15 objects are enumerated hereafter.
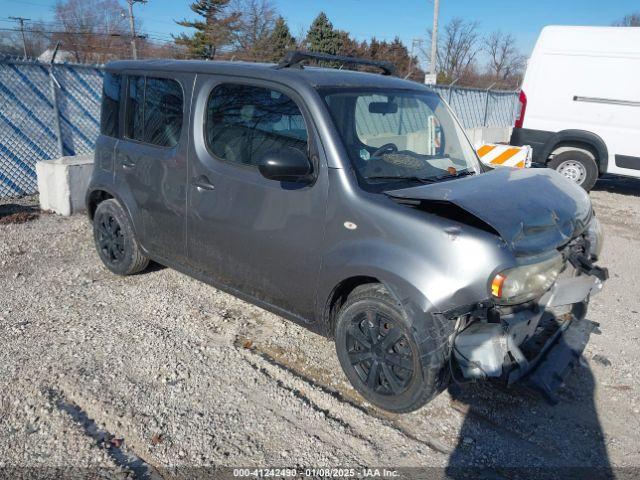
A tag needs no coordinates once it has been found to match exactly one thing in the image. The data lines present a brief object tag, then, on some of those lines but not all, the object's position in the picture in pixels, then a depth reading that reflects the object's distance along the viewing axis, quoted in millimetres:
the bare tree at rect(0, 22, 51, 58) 33881
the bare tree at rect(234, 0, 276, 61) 35031
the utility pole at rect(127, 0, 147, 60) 39750
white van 8398
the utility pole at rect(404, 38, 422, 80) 44062
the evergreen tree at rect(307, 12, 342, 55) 39781
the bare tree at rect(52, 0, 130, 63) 38500
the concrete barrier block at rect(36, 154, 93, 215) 6727
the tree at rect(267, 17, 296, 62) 35250
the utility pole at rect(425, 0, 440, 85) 25219
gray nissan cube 2680
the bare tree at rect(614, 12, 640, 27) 52000
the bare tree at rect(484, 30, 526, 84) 56062
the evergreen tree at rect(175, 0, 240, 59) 36281
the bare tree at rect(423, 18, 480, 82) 51962
